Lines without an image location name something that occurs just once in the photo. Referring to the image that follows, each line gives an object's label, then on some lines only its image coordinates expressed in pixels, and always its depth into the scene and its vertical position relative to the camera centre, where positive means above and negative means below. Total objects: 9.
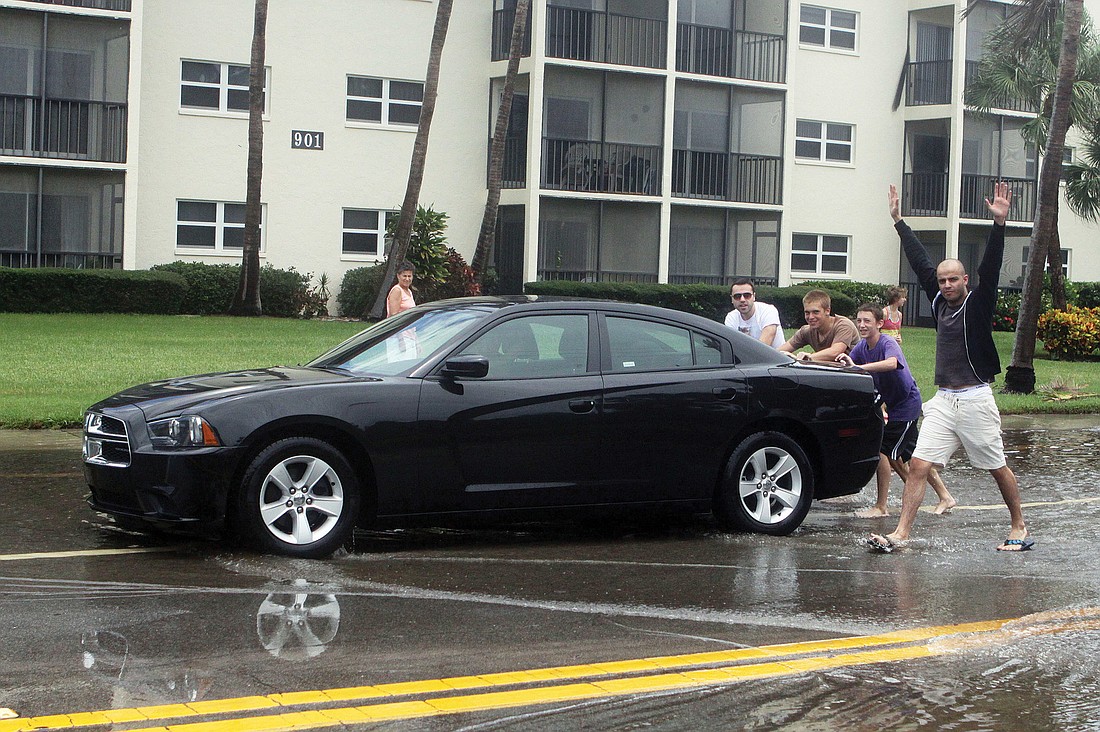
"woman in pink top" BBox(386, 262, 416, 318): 14.16 +0.17
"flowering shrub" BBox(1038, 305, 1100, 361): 28.53 +0.04
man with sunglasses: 10.84 +0.05
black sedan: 7.64 -0.67
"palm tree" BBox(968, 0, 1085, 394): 20.20 +1.77
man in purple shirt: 9.96 -0.45
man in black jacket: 8.42 -0.38
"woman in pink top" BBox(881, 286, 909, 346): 13.84 +0.21
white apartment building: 29.80 +4.34
